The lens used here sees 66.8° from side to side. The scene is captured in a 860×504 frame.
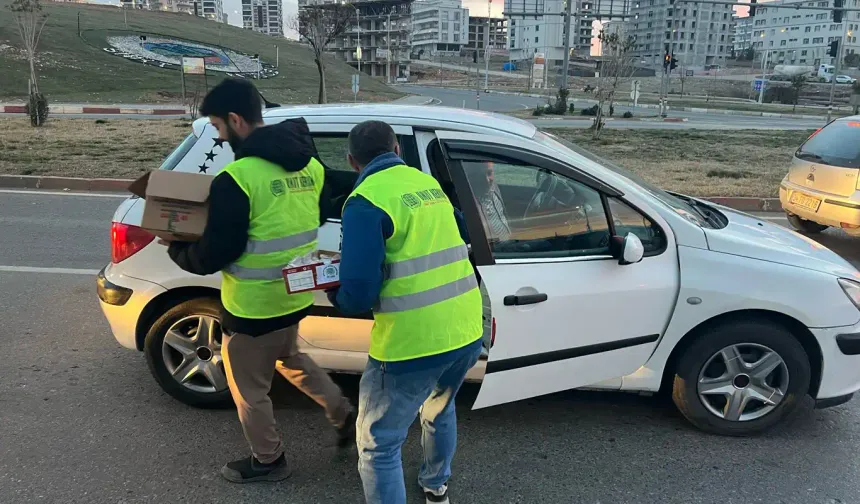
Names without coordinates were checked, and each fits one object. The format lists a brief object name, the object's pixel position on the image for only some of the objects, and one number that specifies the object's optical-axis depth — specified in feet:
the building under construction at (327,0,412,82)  339.36
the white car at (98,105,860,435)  10.26
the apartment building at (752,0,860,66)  372.79
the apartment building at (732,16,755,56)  463.13
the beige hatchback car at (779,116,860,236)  22.88
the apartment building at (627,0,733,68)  399.03
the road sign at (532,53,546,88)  199.11
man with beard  8.26
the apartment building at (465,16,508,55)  498.07
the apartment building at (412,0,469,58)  468.75
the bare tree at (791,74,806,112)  181.78
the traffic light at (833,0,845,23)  98.12
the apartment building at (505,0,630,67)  374.84
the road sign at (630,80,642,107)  106.92
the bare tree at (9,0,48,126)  63.00
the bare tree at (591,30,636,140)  79.30
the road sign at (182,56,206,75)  102.46
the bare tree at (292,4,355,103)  100.29
